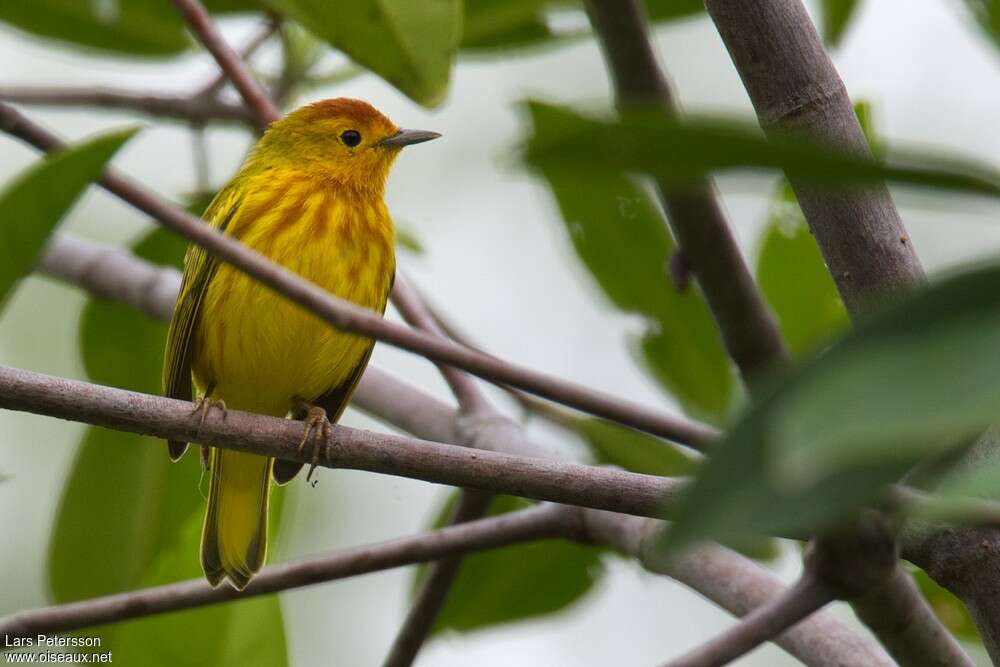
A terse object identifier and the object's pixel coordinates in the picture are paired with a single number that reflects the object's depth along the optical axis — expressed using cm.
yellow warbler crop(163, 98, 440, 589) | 598
